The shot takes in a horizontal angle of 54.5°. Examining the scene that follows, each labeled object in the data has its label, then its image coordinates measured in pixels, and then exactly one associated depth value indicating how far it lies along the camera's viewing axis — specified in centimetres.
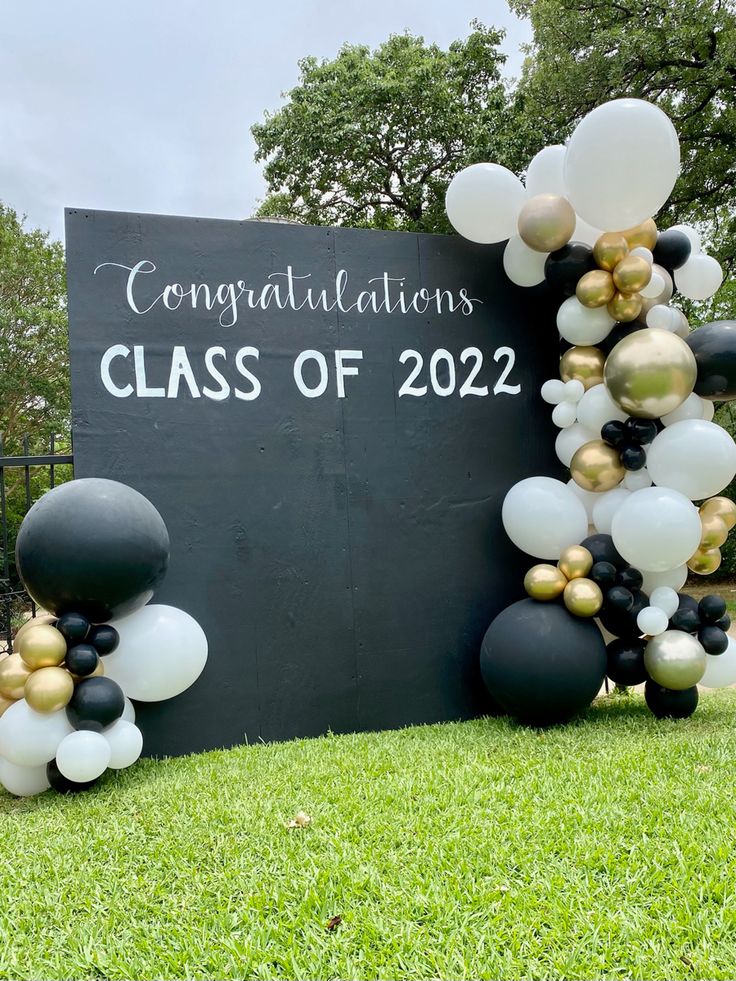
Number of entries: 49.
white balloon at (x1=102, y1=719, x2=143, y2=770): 305
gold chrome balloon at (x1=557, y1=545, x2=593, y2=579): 367
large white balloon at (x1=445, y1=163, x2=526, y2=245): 394
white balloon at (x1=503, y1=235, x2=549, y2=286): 413
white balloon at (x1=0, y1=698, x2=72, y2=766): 292
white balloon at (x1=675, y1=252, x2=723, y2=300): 400
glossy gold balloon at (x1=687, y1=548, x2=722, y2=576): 380
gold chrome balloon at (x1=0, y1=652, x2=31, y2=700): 304
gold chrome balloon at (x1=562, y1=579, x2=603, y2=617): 358
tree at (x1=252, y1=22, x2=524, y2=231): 1252
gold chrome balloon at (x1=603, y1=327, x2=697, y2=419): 350
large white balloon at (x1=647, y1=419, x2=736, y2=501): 349
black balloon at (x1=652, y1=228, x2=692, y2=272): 390
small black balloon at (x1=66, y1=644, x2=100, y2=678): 303
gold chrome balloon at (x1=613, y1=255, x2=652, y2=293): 366
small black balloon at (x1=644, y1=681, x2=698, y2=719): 375
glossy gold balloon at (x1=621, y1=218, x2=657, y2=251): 382
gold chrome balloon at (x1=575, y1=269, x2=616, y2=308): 377
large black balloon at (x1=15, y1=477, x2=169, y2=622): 301
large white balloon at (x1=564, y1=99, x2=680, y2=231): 341
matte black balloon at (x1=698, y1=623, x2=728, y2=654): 364
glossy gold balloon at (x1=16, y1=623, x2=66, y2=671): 299
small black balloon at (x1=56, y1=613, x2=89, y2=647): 304
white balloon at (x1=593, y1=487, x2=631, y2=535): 380
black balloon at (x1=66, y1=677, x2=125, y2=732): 298
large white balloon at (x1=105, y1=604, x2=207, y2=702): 325
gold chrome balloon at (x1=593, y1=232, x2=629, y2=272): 376
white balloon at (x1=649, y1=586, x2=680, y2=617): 366
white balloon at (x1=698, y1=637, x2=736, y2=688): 366
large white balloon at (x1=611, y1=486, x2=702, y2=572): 344
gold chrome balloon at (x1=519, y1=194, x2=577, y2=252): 380
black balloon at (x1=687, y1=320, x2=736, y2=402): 362
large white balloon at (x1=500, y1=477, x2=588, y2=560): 383
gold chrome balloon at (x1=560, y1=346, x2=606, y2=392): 394
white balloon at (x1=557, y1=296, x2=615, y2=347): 388
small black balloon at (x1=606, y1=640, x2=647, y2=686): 373
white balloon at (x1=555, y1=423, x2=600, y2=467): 398
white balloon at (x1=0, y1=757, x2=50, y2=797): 308
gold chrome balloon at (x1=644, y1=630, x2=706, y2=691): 353
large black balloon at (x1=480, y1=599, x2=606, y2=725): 352
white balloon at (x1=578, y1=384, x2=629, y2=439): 381
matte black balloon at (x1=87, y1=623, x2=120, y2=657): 313
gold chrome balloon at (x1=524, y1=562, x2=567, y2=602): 368
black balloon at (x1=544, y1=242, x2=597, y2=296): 390
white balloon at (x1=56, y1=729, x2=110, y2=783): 288
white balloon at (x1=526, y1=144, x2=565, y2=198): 394
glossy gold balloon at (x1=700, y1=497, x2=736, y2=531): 373
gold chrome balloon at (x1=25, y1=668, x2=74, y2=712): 291
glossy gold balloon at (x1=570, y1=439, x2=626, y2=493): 378
